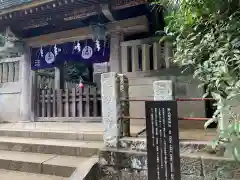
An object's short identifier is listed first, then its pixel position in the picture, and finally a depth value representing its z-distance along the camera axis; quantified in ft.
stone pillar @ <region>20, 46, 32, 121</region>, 22.42
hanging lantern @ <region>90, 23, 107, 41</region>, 18.49
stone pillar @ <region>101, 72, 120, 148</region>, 11.04
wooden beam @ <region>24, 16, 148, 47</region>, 18.54
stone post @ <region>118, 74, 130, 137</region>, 11.39
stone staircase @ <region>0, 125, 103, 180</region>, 11.55
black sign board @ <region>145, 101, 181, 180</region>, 7.80
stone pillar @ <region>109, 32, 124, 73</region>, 19.27
